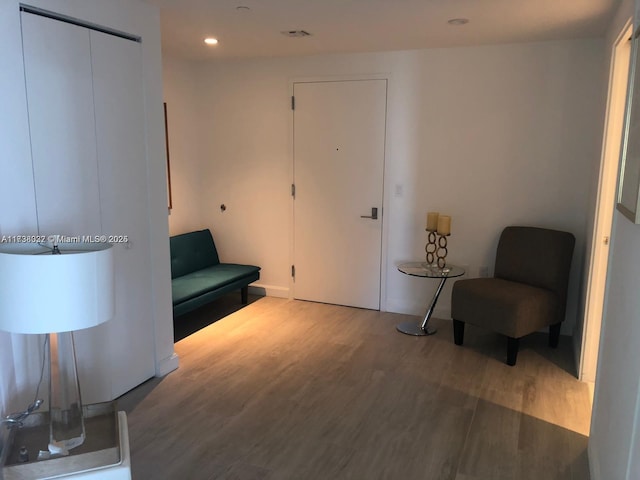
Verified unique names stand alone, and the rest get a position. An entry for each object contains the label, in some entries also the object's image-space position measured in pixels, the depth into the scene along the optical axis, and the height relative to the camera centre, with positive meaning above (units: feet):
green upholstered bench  13.08 -3.31
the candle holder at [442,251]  13.64 -2.50
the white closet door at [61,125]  7.70 +0.52
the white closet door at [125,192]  8.98 -0.62
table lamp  4.80 -1.29
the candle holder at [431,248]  13.91 -2.42
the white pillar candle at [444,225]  12.82 -1.59
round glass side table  12.91 -2.81
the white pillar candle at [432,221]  13.19 -1.54
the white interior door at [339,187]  14.61 -0.80
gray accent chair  11.38 -2.97
